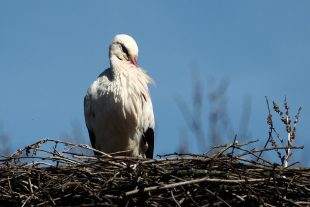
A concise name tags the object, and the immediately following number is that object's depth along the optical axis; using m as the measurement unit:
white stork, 14.95
